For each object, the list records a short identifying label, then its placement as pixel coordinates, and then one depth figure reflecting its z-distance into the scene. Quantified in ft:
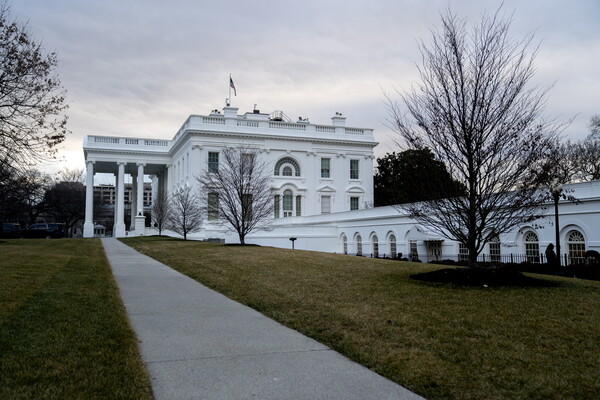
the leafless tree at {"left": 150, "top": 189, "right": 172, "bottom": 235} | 174.91
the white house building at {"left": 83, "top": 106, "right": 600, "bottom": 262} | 151.02
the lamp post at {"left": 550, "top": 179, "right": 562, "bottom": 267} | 58.12
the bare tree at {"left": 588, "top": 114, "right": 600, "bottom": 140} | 167.43
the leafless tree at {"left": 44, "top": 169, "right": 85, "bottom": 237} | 251.31
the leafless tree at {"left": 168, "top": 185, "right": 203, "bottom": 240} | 152.05
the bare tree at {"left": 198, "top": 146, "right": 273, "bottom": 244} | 114.01
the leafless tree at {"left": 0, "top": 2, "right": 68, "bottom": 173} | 68.23
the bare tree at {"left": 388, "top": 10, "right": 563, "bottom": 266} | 43.16
